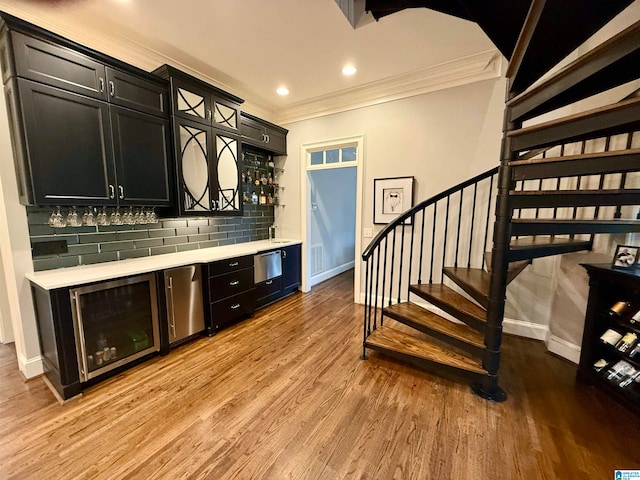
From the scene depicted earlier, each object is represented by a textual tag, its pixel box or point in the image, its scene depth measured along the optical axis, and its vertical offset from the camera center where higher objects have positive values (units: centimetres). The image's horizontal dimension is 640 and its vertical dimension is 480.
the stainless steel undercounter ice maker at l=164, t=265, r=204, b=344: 257 -94
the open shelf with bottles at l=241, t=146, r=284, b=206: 404 +50
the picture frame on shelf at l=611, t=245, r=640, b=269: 200 -36
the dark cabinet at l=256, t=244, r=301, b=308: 370 -108
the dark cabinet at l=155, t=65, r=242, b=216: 280 +74
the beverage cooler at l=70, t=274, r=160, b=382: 203 -96
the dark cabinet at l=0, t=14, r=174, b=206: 191 +72
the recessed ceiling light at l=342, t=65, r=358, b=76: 302 +162
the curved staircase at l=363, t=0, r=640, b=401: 119 +20
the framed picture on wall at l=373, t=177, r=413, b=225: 342 +16
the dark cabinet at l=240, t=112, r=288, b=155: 363 +112
